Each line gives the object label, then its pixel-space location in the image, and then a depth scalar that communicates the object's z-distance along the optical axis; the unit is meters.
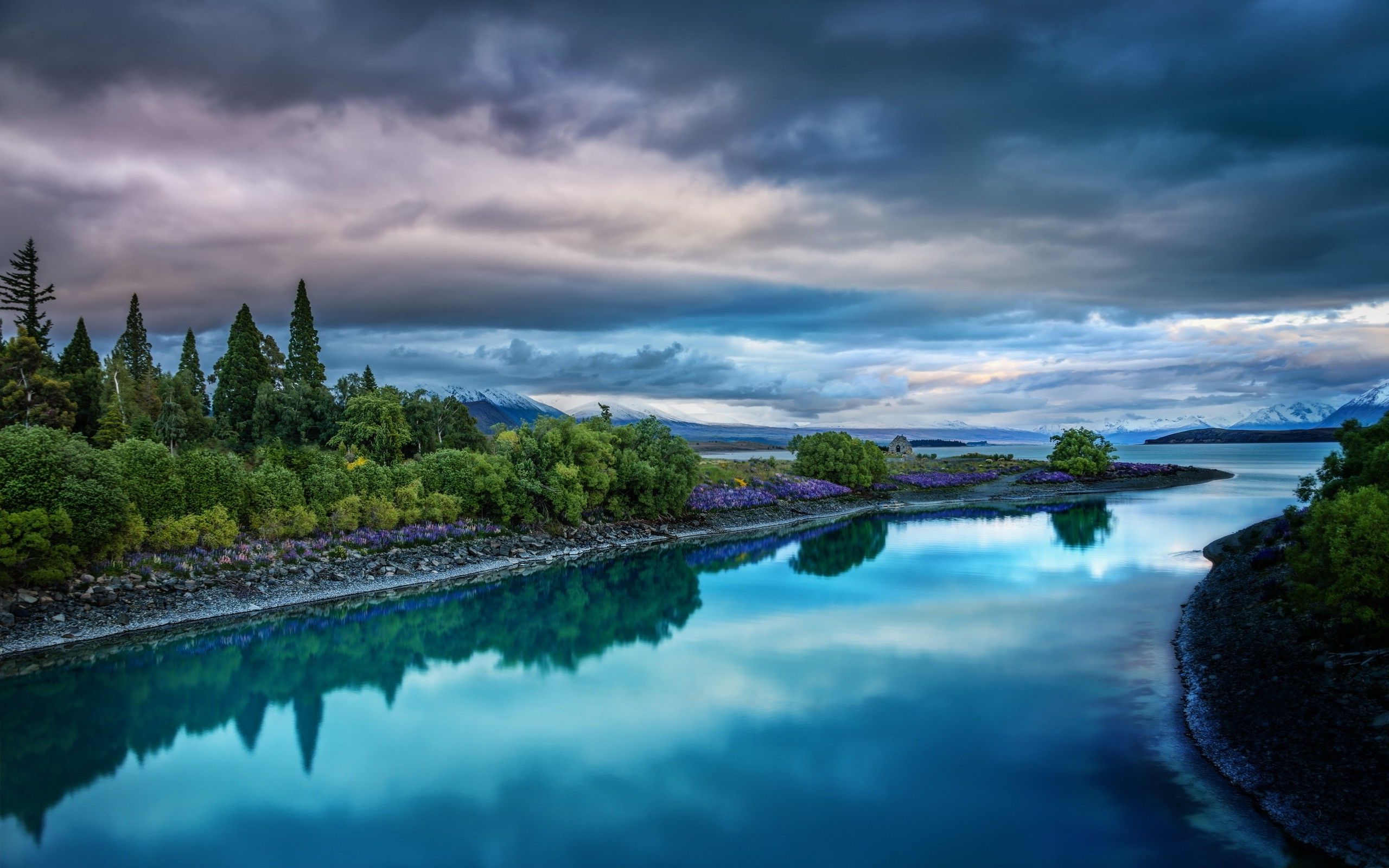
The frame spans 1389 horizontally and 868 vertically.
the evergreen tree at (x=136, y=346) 74.91
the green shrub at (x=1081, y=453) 101.25
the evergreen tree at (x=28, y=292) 59.16
